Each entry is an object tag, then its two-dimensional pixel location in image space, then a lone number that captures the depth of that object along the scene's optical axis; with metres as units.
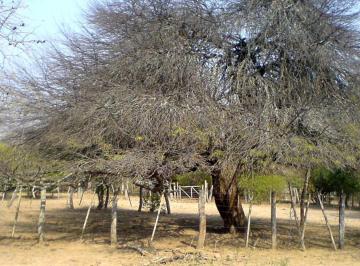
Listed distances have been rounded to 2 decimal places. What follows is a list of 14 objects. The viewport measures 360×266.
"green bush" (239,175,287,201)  15.07
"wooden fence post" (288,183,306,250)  15.57
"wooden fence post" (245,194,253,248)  15.77
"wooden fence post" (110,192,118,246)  16.42
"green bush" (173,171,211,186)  17.03
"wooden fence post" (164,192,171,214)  26.86
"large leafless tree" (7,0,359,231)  14.65
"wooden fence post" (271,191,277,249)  15.75
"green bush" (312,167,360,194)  16.55
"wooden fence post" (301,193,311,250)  15.52
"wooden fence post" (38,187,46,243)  16.88
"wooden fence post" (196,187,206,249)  15.02
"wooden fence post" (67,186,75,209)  31.88
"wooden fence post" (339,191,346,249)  15.76
